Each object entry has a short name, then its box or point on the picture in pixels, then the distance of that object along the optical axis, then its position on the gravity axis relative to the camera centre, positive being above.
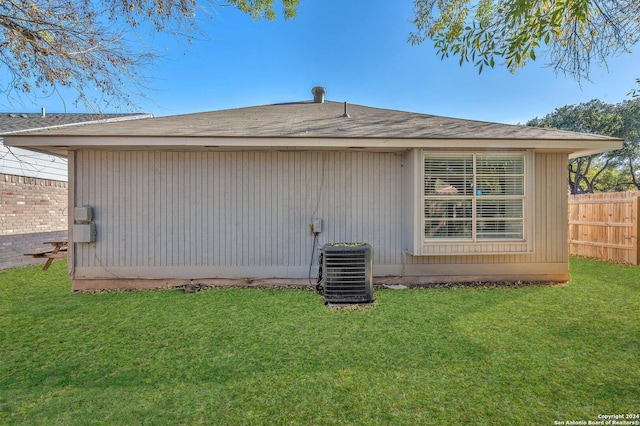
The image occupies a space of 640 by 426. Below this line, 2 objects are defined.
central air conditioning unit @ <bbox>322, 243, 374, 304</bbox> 3.95 -0.83
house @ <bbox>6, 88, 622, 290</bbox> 4.38 +0.19
